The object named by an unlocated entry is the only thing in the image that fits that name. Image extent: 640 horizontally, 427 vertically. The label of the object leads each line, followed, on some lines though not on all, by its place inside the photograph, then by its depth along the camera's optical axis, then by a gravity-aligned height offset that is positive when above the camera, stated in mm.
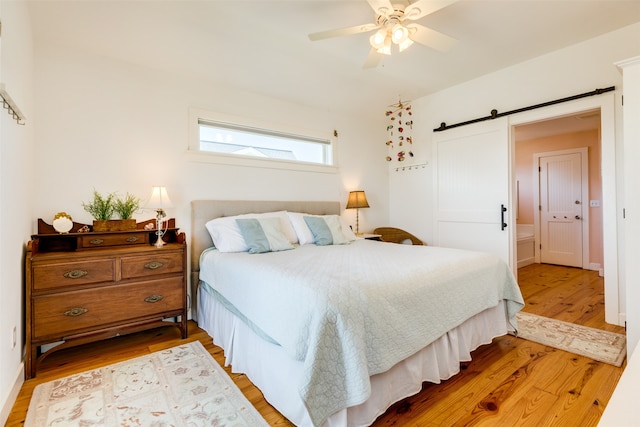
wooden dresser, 1960 -515
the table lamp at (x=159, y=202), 2611 +120
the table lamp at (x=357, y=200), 4086 +184
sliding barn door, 3482 +311
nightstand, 3949 -312
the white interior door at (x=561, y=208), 5238 +62
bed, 1270 -576
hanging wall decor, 4414 +1261
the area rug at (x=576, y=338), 2169 -1049
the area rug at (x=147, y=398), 1544 -1063
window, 3188 +860
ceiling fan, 1858 +1276
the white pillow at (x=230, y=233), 2637 -177
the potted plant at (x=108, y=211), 2387 +42
